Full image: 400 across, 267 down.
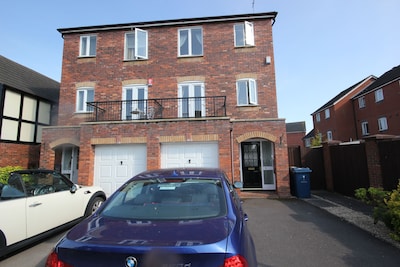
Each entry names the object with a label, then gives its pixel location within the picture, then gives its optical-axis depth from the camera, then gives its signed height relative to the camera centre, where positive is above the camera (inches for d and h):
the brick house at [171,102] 367.2 +112.6
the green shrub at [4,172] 316.6 -13.5
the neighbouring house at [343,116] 1039.0 +202.3
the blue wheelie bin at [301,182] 347.3 -36.6
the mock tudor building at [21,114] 430.0 +103.7
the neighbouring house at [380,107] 787.4 +197.1
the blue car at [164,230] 61.8 -22.9
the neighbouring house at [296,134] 1732.9 +185.5
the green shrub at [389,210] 160.7 -41.3
